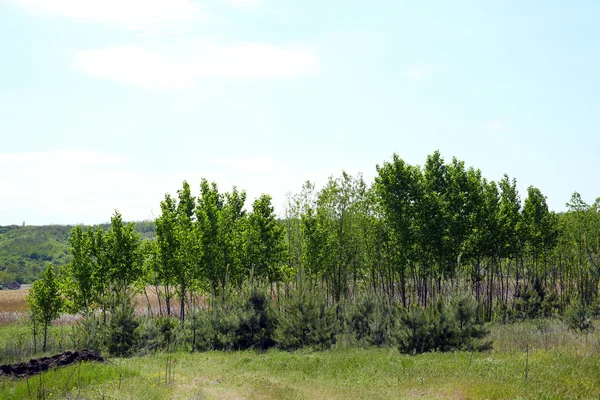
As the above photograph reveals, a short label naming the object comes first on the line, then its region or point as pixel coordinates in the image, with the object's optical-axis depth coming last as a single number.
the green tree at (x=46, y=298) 38.56
